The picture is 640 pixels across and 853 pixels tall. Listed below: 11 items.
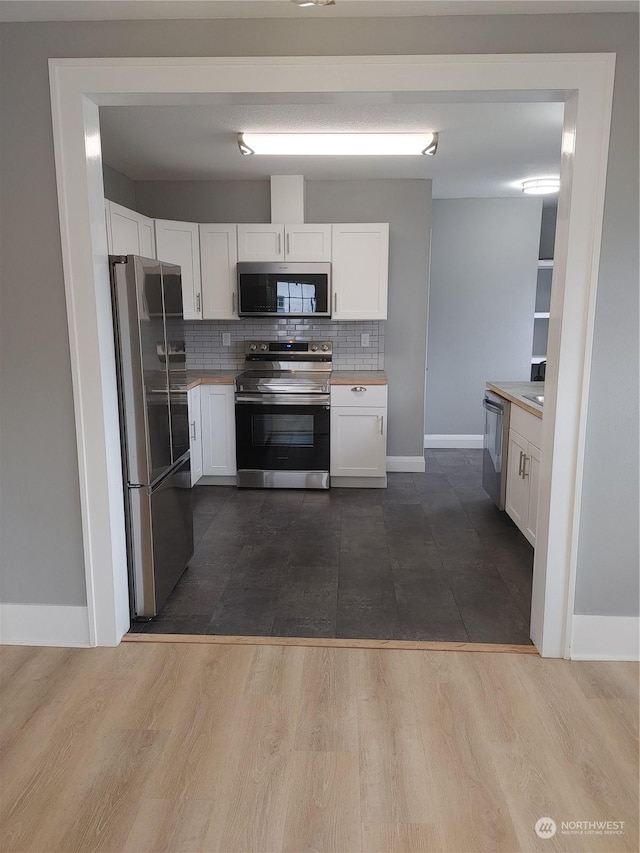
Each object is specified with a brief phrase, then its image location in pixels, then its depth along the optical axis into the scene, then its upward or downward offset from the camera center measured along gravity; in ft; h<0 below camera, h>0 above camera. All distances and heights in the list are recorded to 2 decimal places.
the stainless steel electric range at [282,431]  15.56 -2.83
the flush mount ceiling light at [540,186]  16.50 +3.71
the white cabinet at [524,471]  11.29 -2.97
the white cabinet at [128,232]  12.42 +2.00
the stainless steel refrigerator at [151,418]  8.43 -1.46
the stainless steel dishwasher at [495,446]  13.32 -2.86
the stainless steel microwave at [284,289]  15.75 +0.83
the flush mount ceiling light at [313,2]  4.92 +2.59
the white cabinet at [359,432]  15.67 -2.89
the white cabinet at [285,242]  15.78 +2.05
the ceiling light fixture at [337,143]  12.16 +3.65
